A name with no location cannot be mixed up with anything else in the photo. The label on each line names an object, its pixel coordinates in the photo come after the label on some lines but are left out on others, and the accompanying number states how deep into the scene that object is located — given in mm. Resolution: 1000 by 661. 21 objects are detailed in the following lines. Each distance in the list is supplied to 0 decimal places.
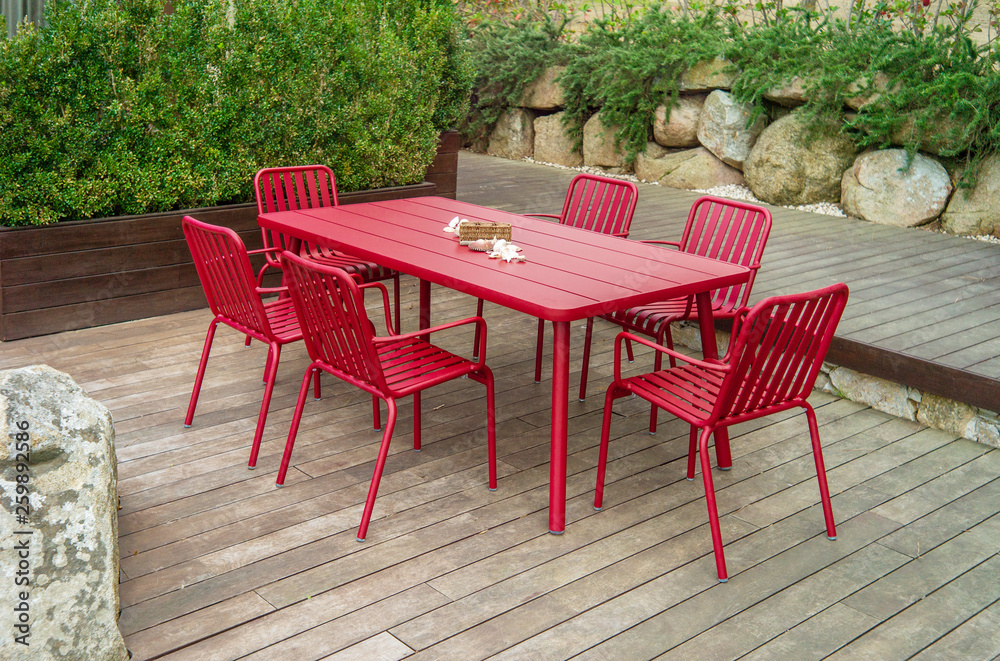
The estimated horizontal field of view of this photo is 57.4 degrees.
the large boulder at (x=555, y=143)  9836
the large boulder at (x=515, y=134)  10359
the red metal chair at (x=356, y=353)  2678
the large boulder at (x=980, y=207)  6621
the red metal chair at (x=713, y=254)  3566
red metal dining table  2775
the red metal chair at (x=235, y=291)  3055
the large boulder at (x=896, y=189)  6863
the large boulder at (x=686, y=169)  8430
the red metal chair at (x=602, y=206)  4246
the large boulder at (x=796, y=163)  7461
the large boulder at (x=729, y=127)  8133
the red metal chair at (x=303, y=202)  4293
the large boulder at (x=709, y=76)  8219
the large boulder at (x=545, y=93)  9805
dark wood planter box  4418
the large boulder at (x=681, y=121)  8570
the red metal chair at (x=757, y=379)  2488
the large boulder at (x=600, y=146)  9367
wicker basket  3443
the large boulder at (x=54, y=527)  2012
